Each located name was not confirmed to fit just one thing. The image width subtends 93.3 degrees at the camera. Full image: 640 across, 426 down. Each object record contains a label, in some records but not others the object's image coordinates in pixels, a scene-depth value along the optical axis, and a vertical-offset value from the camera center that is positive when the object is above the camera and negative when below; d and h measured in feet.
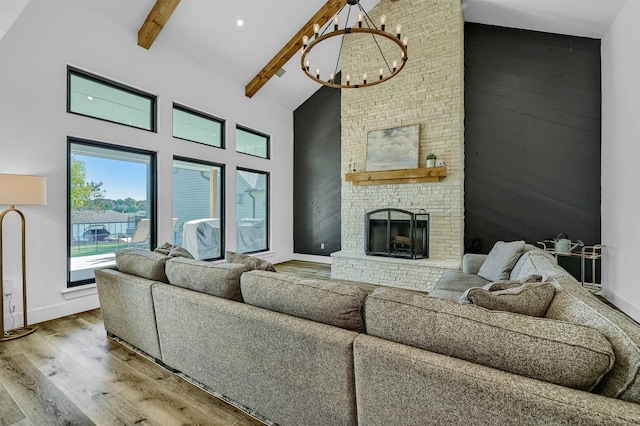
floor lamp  8.73 +0.45
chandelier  17.33 +9.05
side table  13.12 -1.90
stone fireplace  15.70 +4.63
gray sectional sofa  3.09 -1.80
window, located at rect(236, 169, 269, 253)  19.56 +0.03
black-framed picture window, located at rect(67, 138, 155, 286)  11.94 +0.37
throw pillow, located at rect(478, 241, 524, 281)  9.57 -1.62
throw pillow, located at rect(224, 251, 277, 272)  6.84 -1.16
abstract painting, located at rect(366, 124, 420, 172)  16.76 +3.65
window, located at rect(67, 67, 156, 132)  11.76 +4.72
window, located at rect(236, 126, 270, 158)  19.36 +4.69
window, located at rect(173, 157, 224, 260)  15.88 +0.28
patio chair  13.98 -1.11
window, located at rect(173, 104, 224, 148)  15.64 +4.70
